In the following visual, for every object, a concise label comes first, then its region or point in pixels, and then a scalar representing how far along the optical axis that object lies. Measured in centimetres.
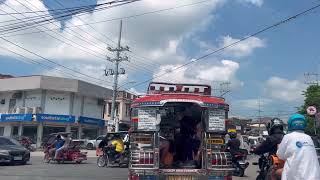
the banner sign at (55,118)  2837
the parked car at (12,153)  1281
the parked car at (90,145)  2855
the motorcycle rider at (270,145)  460
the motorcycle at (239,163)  1070
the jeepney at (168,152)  599
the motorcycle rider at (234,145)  1068
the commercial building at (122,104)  3976
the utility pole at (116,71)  2667
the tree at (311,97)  3235
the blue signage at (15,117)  2842
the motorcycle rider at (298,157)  301
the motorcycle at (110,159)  1315
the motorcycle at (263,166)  464
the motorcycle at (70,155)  1459
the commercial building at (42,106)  2864
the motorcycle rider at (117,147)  1325
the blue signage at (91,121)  3007
